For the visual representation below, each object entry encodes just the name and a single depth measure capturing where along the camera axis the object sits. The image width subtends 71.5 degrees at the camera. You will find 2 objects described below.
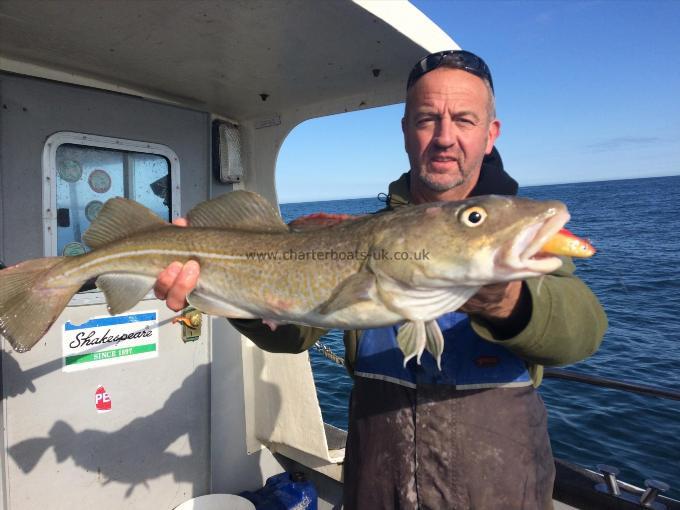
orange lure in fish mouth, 0.48
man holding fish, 0.59
